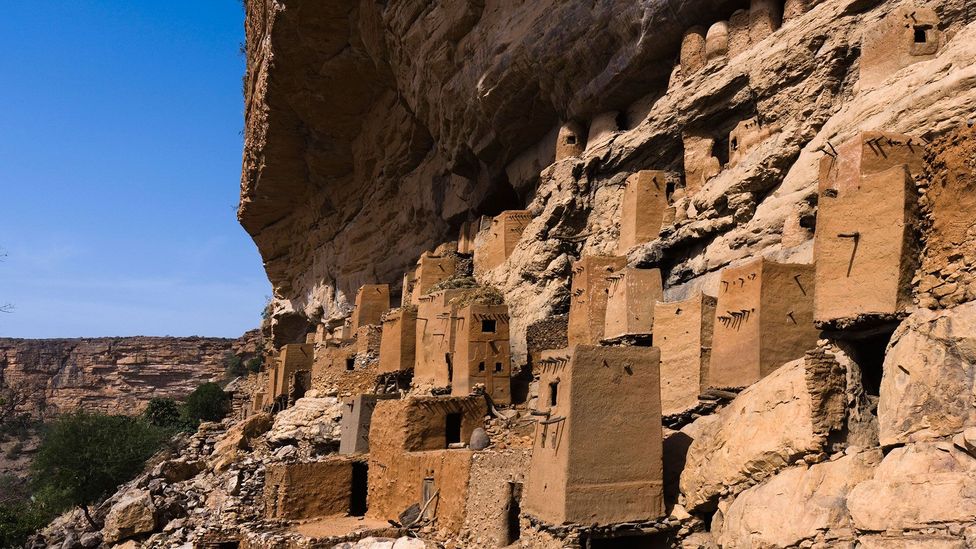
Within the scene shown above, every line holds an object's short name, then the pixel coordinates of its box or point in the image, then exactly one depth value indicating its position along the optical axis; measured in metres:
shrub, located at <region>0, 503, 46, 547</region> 27.52
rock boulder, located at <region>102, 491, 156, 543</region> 20.12
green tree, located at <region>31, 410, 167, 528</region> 29.92
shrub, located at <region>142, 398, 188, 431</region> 48.53
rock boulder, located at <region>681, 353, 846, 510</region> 9.47
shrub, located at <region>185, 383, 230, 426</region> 48.50
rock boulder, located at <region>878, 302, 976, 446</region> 8.12
